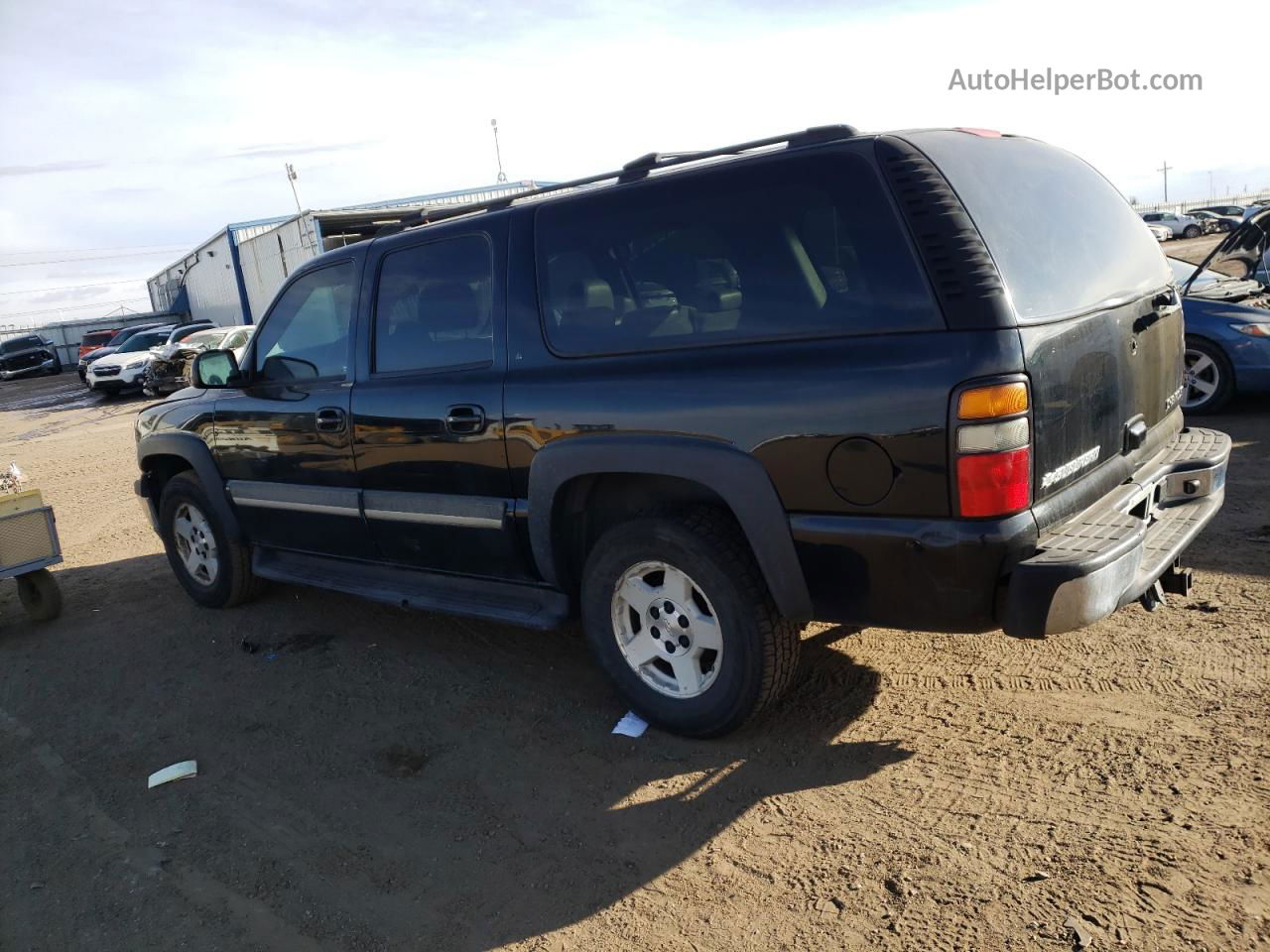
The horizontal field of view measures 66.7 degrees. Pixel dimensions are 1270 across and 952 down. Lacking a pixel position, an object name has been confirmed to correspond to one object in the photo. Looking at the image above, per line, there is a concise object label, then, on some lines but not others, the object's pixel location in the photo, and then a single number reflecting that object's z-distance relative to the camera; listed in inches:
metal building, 703.1
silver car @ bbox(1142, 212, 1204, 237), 1809.8
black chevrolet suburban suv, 112.6
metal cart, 226.7
